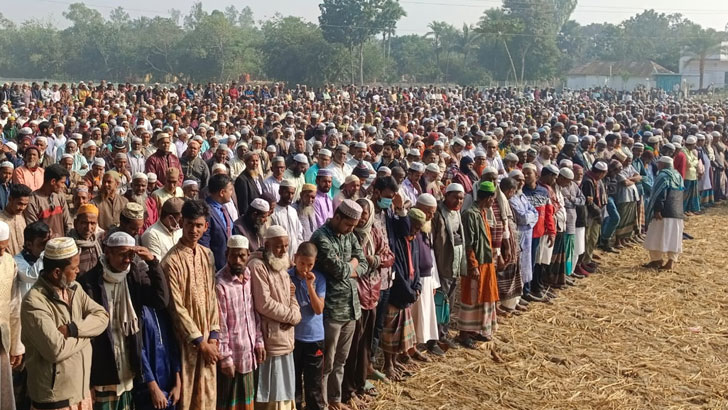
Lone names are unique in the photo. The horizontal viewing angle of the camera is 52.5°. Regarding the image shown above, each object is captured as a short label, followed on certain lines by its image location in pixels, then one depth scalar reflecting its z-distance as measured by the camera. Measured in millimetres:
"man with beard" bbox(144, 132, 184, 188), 8773
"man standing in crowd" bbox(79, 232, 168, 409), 3861
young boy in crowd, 4652
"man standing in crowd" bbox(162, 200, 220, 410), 4094
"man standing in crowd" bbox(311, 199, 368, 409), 4867
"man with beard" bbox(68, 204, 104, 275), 4629
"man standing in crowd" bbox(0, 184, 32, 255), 5250
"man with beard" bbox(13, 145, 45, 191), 7613
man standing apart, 9430
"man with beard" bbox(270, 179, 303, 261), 6223
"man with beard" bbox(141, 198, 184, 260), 4758
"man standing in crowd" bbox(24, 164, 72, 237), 5983
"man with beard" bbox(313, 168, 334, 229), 7005
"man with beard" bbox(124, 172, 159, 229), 6602
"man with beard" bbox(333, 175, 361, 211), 6781
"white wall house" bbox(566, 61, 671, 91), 54969
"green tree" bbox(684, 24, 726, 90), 59375
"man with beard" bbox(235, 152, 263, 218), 7727
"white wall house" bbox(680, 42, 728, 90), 59594
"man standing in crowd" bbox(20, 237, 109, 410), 3447
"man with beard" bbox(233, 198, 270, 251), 5320
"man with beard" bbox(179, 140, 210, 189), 9008
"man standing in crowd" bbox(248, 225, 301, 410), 4434
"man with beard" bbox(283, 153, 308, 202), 8242
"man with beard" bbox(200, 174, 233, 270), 5824
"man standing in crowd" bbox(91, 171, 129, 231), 6551
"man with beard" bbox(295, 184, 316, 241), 6582
